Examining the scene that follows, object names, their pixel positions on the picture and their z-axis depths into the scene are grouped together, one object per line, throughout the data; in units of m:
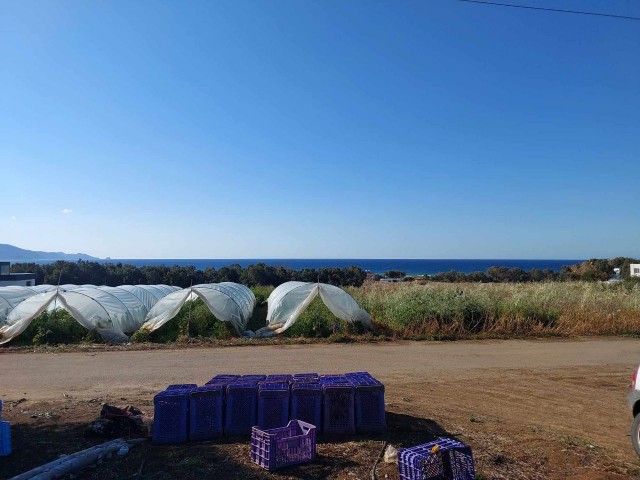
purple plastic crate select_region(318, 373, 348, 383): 6.98
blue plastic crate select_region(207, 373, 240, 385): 7.12
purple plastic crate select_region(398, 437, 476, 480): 4.91
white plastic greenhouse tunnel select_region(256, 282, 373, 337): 17.16
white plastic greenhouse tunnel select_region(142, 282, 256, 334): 17.23
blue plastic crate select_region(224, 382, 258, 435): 6.50
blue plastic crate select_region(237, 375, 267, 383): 7.11
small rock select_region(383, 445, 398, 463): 5.61
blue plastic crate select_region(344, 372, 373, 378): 7.48
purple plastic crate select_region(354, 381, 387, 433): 6.70
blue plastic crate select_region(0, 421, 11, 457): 5.85
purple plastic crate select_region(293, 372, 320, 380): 7.30
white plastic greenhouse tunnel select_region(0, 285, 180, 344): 16.27
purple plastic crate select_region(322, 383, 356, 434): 6.55
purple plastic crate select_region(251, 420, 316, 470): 5.43
